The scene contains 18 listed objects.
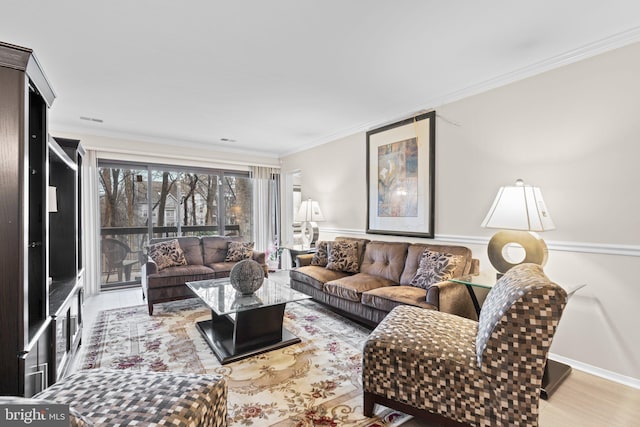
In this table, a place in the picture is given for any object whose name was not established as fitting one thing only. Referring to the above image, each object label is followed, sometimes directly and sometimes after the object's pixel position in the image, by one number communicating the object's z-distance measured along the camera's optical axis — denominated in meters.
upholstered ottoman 1.14
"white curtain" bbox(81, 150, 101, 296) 4.48
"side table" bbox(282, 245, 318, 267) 4.70
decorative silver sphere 2.86
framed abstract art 3.46
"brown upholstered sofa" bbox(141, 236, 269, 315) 3.68
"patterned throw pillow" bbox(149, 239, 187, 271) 4.04
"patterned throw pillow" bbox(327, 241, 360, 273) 3.85
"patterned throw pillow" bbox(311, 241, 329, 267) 4.09
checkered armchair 1.41
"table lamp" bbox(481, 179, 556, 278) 2.22
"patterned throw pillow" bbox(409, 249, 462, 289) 2.83
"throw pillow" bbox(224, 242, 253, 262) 4.67
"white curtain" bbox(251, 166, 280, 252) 6.11
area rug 1.84
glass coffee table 2.56
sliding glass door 4.91
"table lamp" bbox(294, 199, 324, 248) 4.95
